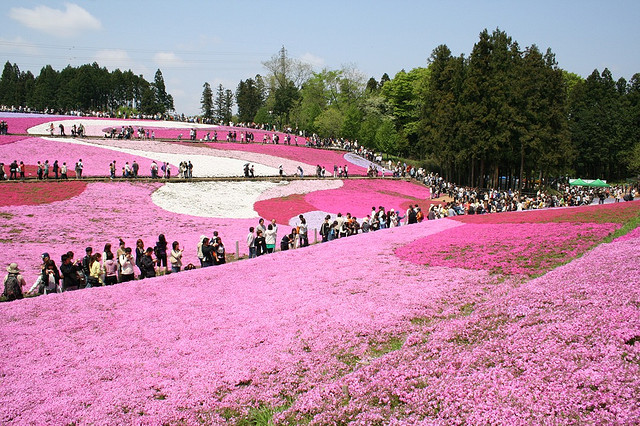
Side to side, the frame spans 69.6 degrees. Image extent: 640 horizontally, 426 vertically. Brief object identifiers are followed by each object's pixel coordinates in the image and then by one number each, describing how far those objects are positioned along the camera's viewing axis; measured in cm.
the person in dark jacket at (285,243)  2389
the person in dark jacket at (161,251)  1939
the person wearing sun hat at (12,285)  1547
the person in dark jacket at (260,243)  2211
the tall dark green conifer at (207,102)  14675
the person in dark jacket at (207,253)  1973
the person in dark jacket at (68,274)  1625
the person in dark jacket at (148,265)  1798
